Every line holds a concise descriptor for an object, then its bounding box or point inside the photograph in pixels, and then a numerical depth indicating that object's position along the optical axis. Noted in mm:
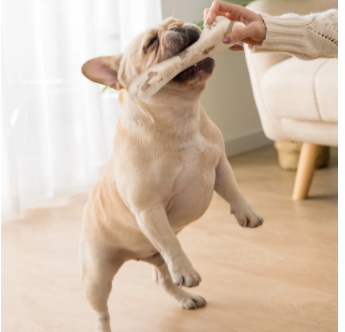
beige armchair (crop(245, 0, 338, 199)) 2049
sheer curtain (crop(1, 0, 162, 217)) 2447
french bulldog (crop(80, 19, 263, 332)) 1088
